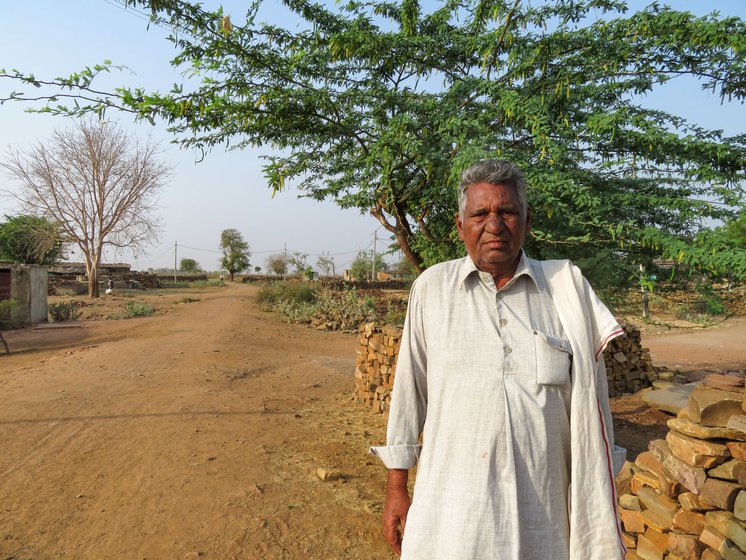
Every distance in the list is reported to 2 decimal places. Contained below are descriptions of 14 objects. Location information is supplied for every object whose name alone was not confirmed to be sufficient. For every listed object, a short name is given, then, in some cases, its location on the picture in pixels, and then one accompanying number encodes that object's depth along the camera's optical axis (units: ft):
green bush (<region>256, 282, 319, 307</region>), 60.29
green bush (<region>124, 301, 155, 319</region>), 53.26
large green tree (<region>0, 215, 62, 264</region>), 88.89
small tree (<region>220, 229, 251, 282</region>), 193.88
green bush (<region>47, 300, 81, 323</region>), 52.16
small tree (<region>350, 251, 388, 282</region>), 125.62
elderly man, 4.72
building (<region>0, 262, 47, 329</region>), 46.60
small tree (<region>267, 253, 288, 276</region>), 194.65
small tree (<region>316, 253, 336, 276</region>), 148.84
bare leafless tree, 84.53
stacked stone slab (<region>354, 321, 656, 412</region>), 18.89
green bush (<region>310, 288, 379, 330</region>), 47.96
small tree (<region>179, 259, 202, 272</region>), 263.21
